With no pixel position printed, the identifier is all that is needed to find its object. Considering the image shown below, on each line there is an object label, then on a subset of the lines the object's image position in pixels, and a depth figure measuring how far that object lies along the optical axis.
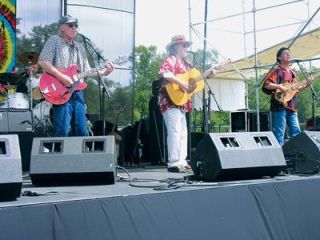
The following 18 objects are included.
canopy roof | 11.60
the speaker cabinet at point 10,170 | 2.83
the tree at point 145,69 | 12.27
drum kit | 6.98
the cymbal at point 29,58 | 7.73
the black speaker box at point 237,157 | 4.12
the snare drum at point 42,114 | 7.18
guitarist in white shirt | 4.57
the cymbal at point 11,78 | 6.86
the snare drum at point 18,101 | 6.99
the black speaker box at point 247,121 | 9.23
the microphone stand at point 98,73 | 4.71
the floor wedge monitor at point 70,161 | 3.75
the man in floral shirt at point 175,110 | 5.47
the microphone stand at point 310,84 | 6.16
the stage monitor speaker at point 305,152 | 4.69
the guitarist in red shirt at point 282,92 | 6.17
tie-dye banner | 8.28
